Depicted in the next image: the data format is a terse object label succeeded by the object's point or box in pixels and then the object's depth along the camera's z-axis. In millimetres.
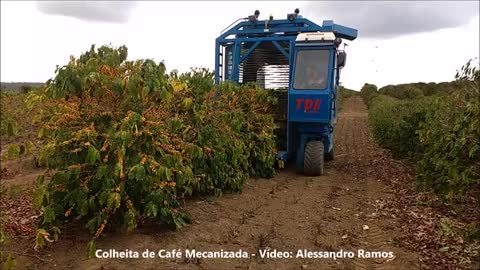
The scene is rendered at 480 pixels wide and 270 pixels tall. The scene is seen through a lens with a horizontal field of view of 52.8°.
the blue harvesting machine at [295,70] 8891
